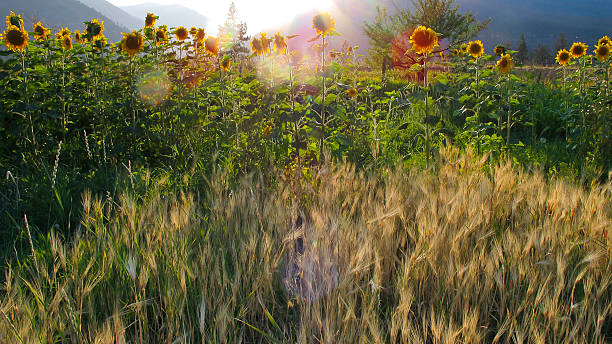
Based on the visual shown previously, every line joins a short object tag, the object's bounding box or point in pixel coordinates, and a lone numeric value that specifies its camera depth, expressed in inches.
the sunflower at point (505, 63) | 166.8
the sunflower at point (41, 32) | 175.3
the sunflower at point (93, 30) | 175.3
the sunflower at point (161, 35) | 183.6
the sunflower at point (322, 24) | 140.6
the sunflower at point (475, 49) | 181.9
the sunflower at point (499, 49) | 202.8
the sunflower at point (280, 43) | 157.8
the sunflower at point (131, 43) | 170.2
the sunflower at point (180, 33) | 187.6
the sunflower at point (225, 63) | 164.6
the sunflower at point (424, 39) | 134.3
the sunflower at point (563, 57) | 227.4
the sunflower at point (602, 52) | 170.2
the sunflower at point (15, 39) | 154.3
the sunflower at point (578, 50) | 202.5
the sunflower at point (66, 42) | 174.1
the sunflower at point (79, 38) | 180.2
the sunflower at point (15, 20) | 164.1
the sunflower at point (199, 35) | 186.2
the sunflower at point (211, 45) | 175.3
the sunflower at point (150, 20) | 184.9
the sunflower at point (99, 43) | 166.9
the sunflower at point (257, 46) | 173.8
